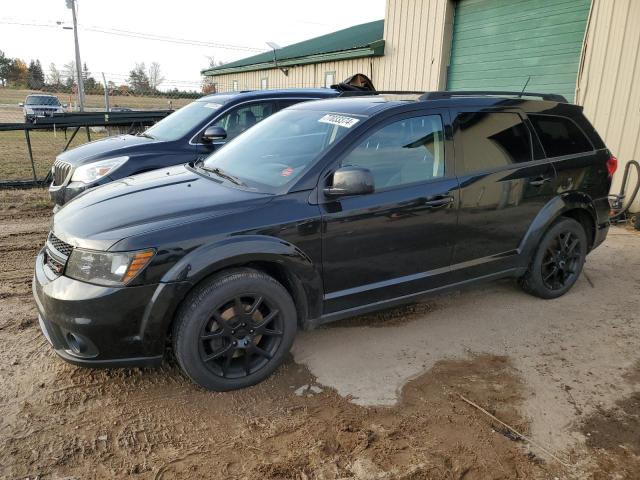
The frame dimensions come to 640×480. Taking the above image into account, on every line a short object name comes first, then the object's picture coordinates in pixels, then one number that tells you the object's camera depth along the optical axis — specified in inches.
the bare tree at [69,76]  1294.3
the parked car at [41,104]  976.3
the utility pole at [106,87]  812.0
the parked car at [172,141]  228.5
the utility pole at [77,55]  1040.2
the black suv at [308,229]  109.3
